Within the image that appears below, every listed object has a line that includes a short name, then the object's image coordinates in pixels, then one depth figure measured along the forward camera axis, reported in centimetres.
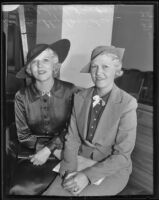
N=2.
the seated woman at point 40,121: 148
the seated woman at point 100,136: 146
